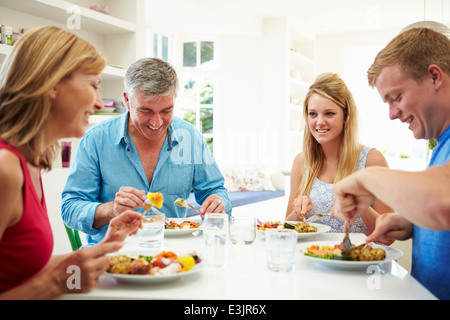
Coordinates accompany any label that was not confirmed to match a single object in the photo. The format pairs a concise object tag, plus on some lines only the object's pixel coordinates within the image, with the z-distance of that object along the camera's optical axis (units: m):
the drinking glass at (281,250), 1.21
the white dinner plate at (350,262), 1.19
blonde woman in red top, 0.98
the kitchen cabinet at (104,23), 3.18
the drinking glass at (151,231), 1.44
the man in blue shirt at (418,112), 1.19
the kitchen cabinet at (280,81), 7.10
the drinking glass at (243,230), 1.53
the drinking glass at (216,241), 1.25
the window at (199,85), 6.57
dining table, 1.02
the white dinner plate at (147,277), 1.05
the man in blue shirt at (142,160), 1.92
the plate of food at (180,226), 1.68
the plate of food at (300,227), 1.67
